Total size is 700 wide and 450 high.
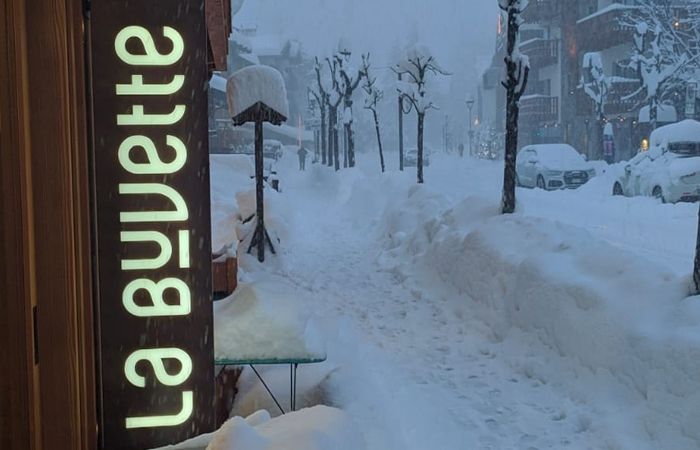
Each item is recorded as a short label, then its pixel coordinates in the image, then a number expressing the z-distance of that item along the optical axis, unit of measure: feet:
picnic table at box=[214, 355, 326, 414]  15.75
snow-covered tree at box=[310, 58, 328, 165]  165.58
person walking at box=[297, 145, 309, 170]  182.87
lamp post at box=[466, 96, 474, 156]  177.53
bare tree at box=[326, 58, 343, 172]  143.64
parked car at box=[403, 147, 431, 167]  210.18
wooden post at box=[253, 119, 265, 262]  43.98
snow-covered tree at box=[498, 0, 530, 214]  43.75
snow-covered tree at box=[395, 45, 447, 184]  91.66
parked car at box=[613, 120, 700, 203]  66.13
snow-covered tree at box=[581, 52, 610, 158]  153.48
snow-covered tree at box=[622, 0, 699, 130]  134.51
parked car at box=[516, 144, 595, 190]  93.30
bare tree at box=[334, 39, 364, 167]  137.59
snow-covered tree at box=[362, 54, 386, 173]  147.74
